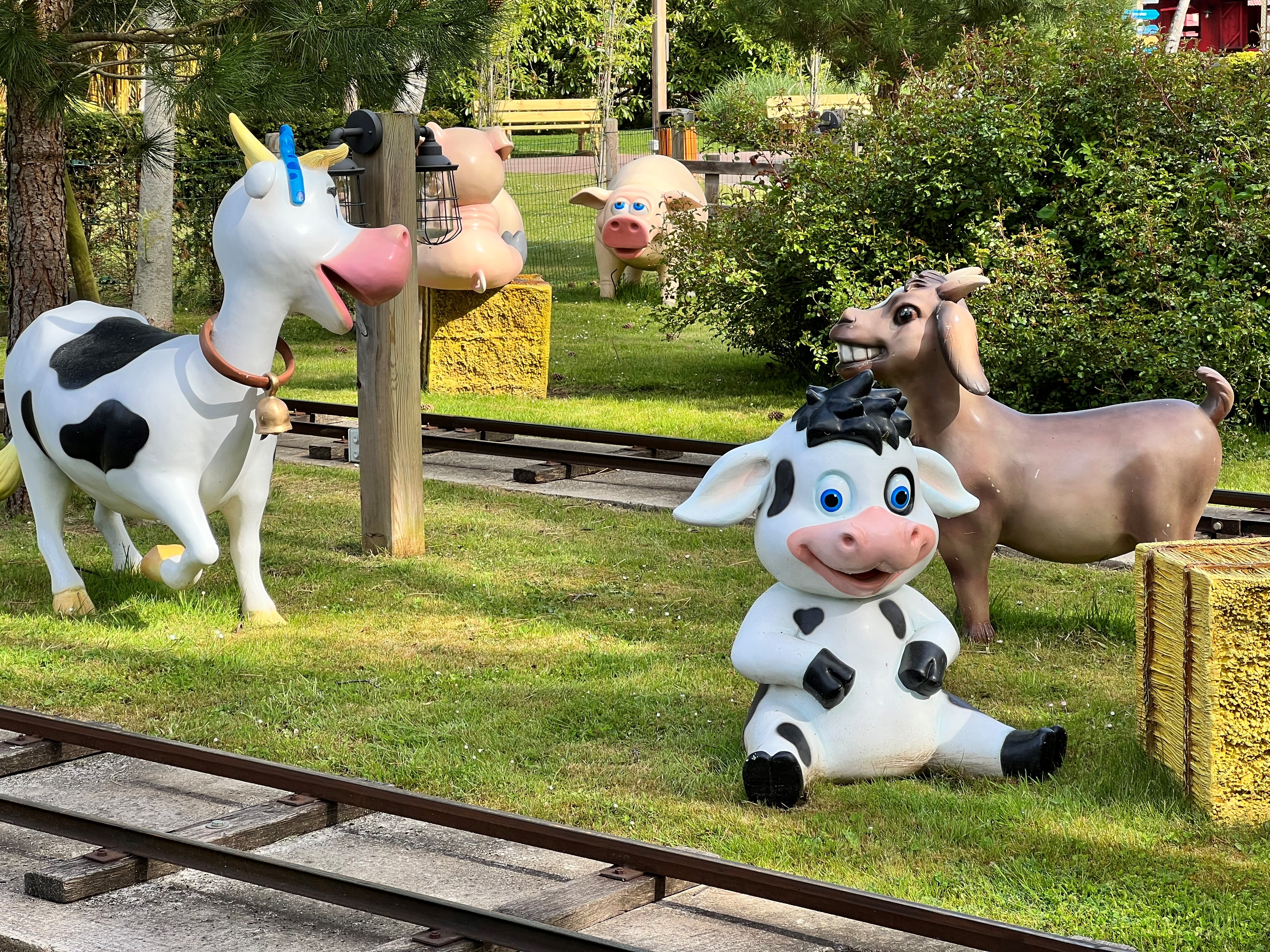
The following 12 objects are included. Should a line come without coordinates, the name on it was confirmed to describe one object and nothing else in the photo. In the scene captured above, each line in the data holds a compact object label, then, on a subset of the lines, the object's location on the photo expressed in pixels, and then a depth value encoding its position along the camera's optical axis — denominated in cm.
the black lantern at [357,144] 733
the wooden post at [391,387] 744
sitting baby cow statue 439
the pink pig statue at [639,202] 1588
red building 2917
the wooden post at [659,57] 2166
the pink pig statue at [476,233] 1146
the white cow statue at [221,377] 586
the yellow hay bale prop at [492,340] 1203
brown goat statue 567
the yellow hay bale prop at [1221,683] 420
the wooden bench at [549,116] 2652
